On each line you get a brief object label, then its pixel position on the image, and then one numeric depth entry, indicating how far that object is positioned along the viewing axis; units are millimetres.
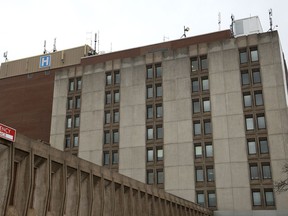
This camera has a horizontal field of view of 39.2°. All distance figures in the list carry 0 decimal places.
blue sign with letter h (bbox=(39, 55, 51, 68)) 79250
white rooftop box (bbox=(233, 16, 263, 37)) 66938
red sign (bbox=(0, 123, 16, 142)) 15503
